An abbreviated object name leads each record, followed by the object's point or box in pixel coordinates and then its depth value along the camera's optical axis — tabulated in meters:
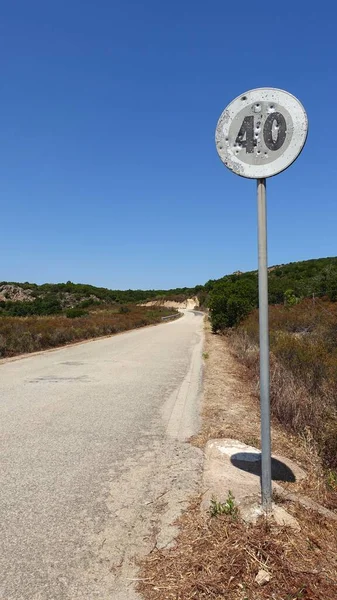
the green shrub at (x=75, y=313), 41.38
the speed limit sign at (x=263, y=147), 3.10
